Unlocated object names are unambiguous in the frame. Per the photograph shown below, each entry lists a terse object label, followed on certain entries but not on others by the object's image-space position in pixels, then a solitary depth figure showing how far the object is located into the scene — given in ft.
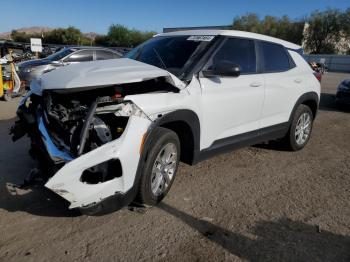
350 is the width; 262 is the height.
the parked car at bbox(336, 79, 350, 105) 36.24
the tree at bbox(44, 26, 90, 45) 250.16
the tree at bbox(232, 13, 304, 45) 242.58
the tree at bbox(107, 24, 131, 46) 245.24
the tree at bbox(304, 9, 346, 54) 231.50
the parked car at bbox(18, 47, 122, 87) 41.24
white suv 10.46
